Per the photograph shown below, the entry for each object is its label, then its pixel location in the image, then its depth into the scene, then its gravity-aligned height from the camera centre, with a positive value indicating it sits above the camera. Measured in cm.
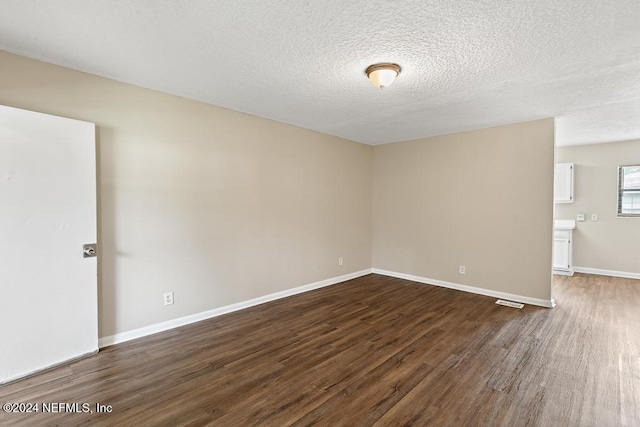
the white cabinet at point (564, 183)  589 +53
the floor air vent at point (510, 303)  394 -131
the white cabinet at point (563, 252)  558 -84
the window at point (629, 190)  536 +35
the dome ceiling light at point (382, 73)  248 +117
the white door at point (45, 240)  223 -27
